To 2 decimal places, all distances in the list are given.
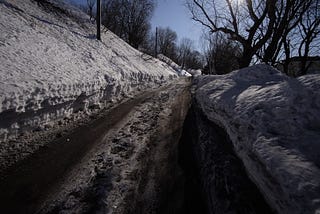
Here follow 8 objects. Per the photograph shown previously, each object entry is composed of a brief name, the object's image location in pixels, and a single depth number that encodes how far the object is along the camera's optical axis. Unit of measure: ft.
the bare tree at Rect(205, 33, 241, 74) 90.47
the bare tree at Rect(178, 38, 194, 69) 206.32
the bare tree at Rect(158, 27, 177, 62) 186.44
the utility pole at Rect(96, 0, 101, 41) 44.30
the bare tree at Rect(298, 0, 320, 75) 43.23
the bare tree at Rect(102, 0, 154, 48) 91.30
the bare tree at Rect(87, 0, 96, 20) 68.55
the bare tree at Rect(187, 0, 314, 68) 32.91
